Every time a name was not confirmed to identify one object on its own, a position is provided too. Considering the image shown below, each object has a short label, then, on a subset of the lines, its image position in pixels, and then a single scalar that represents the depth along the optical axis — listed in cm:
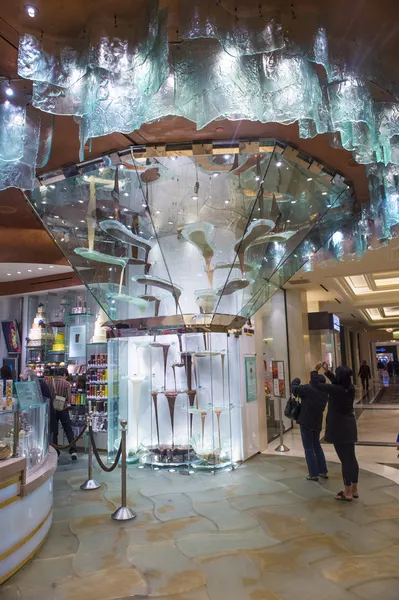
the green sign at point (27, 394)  453
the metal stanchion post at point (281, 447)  785
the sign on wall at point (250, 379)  741
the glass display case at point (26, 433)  370
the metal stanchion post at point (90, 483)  574
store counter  342
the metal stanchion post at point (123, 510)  454
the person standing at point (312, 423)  584
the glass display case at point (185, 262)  459
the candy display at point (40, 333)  1008
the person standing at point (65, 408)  795
